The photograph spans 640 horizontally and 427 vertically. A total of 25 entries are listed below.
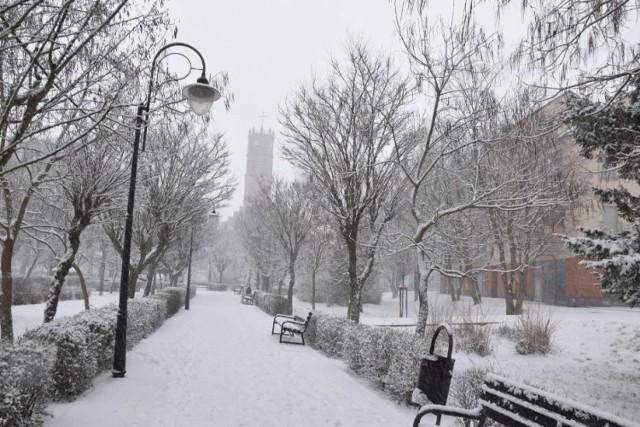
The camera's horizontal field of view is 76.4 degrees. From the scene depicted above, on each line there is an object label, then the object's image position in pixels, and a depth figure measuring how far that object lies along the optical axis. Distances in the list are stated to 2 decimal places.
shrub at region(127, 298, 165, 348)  9.33
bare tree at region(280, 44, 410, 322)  10.71
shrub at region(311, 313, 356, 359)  8.97
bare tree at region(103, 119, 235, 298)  13.17
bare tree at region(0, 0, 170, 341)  3.96
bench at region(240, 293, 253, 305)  28.86
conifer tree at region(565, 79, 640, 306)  6.32
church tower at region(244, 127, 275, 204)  156.55
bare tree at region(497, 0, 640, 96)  3.75
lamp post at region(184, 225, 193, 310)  21.90
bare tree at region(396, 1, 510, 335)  8.31
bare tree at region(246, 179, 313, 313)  22.17
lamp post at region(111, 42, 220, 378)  6.04
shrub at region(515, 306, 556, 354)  10.84
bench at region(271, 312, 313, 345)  11.27
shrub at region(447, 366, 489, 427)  5.43
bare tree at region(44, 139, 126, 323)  8.83
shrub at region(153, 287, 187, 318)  16.41
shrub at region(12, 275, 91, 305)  21.41
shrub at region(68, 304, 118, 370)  6.00
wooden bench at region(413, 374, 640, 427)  2.68
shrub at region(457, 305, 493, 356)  10.57
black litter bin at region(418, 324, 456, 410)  4.18
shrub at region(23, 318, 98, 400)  5.07
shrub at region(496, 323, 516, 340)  12.53
